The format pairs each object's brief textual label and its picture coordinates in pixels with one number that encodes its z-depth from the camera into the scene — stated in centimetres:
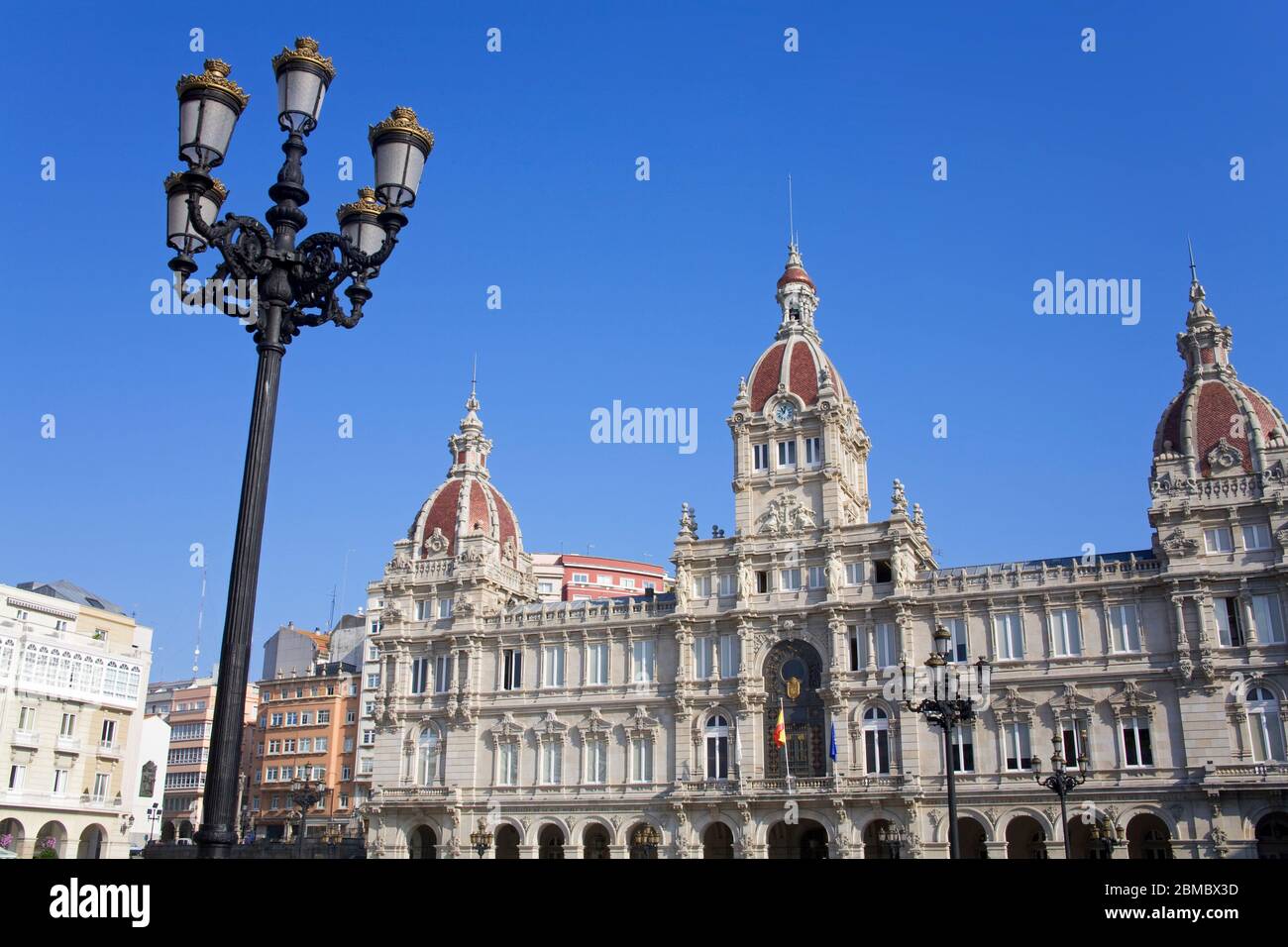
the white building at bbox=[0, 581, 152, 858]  5669
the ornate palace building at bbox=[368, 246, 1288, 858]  5547
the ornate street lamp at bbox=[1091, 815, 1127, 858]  5341
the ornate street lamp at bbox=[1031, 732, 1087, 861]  4181
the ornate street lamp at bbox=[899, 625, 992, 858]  2897
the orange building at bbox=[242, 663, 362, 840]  9100
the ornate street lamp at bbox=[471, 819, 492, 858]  6406
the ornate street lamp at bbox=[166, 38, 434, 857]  1220
